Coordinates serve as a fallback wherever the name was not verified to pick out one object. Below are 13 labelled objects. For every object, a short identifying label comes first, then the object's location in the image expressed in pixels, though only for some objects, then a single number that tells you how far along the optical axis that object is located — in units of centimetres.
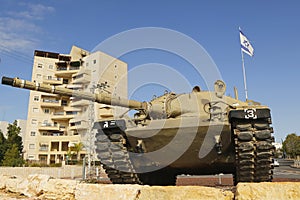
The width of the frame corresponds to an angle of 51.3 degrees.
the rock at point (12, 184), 913
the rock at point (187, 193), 512
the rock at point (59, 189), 717
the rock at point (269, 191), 460
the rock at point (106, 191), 589
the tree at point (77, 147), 4766
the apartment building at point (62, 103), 5228
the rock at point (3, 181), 985
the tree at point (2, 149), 4628
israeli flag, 1719
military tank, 799
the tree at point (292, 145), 5356
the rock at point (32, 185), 812
